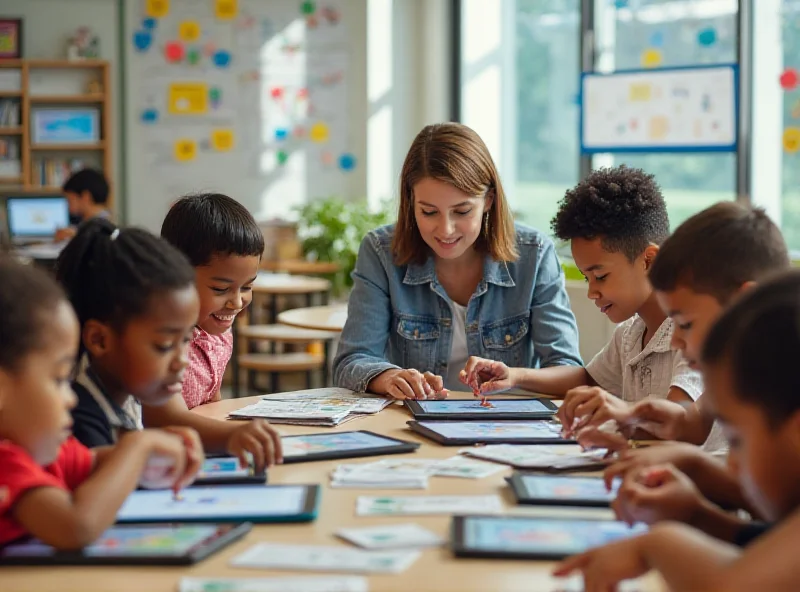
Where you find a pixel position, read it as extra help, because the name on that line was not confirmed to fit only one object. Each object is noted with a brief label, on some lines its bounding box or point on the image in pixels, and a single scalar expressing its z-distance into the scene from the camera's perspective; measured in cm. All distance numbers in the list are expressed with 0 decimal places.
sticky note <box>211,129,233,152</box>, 764
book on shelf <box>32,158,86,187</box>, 784
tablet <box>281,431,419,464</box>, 172
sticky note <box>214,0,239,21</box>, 759
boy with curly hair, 213
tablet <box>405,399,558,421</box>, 206
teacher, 254
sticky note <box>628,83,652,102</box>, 589
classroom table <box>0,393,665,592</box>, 113
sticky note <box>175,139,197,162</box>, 768
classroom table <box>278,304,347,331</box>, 438
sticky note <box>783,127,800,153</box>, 516
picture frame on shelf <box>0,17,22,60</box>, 761
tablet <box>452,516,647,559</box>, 121
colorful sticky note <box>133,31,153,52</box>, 763
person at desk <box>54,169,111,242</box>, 709
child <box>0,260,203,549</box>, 120
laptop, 748
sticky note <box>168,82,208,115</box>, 766
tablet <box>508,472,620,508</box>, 142
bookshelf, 766
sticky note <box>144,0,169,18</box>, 762
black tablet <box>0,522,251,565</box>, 120
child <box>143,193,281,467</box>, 215
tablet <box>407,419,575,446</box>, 184
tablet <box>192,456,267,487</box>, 154
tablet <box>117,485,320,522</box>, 135
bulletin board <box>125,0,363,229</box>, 762
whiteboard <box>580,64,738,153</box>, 554
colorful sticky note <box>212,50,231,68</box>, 764
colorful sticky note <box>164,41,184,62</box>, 765
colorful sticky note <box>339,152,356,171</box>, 767
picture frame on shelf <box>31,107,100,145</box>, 774
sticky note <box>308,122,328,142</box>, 766
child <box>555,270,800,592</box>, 94
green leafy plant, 665
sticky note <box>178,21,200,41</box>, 763
